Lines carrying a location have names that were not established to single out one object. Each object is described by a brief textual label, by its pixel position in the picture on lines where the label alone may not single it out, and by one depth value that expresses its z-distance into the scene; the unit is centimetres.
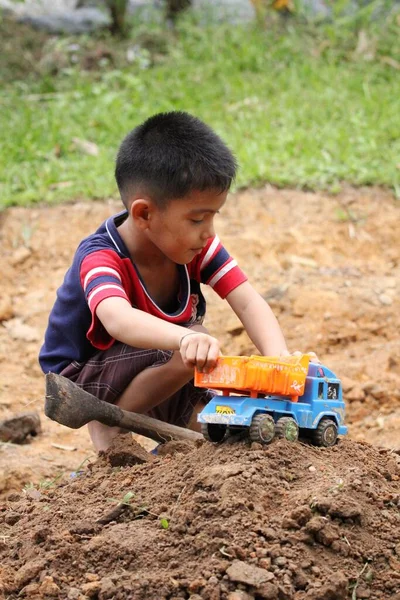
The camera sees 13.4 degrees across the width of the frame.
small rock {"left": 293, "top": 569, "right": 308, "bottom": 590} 426
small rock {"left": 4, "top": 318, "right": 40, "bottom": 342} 1128
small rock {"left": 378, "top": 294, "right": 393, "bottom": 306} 1082
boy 617
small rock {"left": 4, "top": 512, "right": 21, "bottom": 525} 546
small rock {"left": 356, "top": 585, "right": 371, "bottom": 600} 427
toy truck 515
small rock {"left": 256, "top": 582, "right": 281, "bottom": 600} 413
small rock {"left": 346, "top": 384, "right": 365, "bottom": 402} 904
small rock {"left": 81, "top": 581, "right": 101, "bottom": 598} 429
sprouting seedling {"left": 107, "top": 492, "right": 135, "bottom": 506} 504
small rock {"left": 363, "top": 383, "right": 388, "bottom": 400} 905
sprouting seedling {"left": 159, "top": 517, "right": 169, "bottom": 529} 472
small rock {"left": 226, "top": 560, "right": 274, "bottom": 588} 417
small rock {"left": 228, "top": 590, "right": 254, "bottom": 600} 409
